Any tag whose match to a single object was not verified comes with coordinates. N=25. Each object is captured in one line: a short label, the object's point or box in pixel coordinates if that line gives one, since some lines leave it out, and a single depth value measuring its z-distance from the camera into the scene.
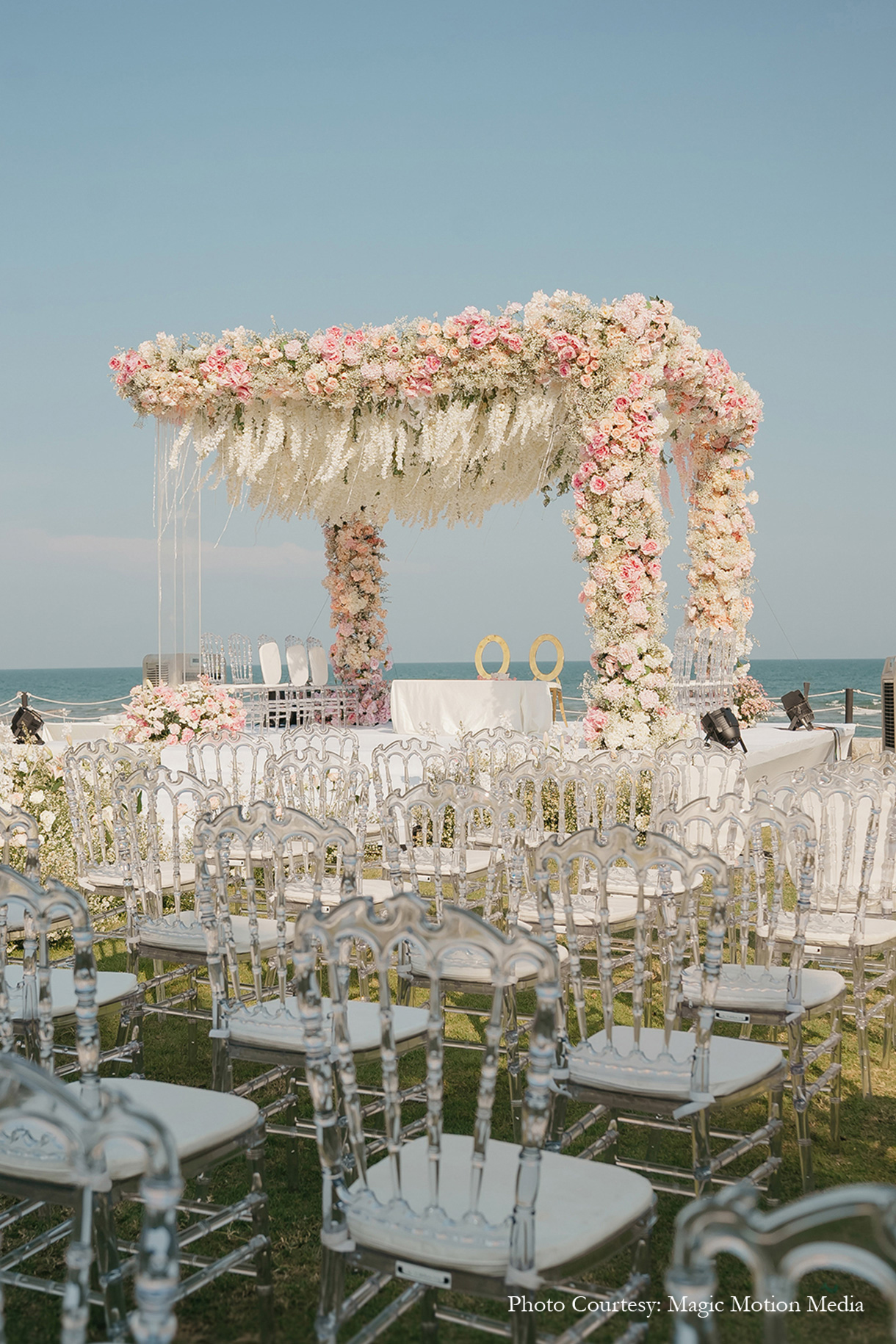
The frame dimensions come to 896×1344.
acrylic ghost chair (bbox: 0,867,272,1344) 1.81
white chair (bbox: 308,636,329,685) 13.19
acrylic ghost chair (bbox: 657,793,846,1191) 2.61
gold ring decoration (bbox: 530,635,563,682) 10.04
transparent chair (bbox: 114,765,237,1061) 3.31
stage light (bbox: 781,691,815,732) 11.02
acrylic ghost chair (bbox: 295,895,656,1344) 1.48
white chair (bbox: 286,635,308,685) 12.81
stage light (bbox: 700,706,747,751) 8.70
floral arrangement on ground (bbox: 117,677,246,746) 8.98
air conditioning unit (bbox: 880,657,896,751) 7.42
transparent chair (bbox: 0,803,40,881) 2.76
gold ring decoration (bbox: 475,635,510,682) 11.12
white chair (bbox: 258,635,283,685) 12.36
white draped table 10.01
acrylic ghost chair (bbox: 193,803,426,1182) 2.42
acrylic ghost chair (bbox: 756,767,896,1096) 3.20
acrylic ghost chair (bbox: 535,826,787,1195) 2.05
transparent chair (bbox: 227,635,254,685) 12.77
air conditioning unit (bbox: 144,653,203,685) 9.55
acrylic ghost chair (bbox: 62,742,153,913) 4.14
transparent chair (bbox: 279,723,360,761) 4.77
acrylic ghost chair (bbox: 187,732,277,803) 4.79
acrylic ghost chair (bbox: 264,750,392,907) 3.86
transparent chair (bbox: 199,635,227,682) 12.55
